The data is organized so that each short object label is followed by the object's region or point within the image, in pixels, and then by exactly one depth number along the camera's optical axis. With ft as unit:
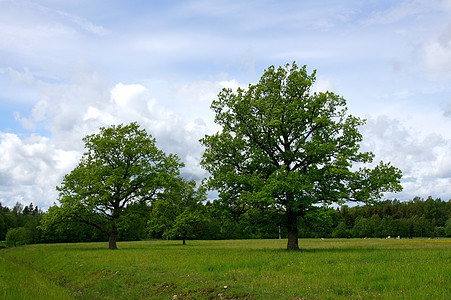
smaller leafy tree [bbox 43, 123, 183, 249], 125.70
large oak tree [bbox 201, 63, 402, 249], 85.10
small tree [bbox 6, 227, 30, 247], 241.76
